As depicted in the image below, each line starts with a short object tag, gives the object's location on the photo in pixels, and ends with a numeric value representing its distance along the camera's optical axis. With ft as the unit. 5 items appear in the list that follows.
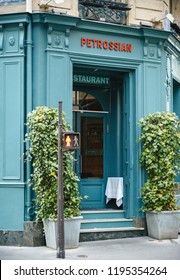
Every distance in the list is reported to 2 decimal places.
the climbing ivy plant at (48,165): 34.47
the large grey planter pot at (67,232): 34.35
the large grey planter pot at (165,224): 38.37
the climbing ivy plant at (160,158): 38.78
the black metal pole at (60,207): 31.37
